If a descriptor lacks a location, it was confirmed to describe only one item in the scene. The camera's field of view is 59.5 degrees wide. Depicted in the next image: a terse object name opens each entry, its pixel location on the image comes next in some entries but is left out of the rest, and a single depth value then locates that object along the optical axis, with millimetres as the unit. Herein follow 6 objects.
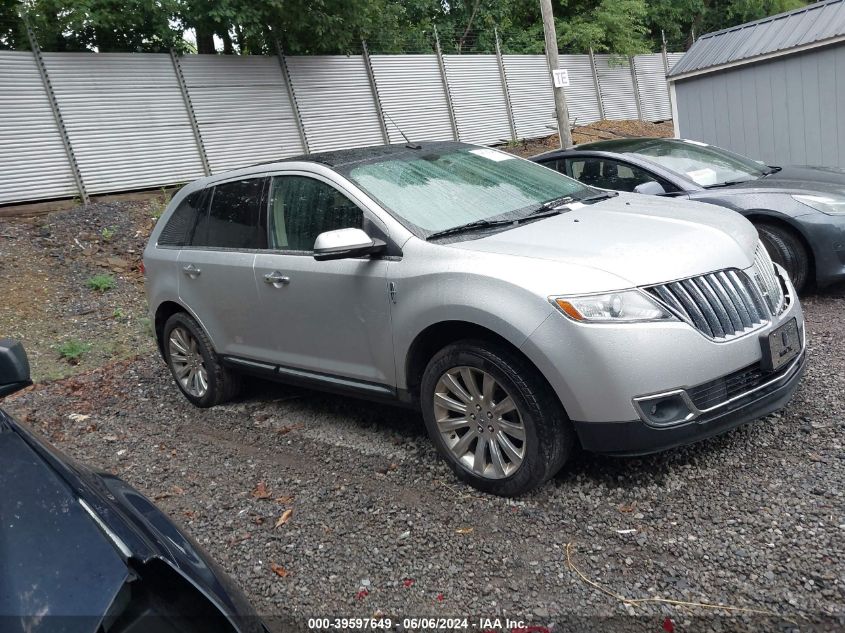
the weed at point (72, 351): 7551
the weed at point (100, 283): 9281
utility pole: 11773
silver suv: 3262
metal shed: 10242
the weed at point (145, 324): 8341
